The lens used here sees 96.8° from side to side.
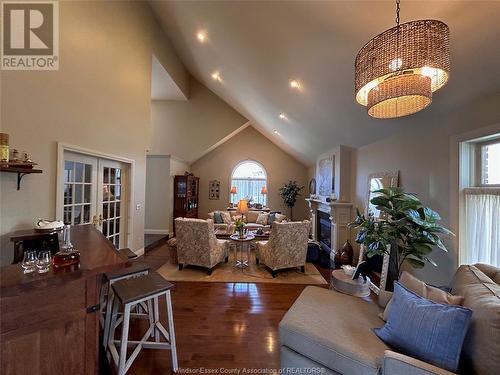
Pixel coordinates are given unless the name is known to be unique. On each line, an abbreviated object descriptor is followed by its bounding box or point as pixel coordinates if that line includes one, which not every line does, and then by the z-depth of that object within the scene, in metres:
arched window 8.53
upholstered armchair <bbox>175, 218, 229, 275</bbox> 3.63
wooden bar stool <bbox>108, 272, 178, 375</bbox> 1.55
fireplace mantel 4.52
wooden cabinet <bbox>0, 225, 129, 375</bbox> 1.00
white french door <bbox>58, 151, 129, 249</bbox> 2.90
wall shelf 1.89
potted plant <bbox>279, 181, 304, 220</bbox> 7.82
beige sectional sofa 1.14
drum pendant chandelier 1.17
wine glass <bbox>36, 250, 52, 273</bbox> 1.12
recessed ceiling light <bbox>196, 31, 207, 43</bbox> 3.84
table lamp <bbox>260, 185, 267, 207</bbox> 8.35
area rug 3.55
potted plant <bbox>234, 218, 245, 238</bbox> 4.20
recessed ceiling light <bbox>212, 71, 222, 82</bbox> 5.22
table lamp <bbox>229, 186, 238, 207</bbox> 8.20
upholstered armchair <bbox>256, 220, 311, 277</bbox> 3.59
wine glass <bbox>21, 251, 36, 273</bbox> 1.12
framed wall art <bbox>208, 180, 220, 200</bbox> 8.43
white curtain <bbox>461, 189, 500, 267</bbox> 1.93
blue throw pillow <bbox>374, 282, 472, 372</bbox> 1.18
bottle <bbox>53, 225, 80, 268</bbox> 1.17
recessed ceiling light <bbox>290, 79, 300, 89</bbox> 3.30
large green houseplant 1.98
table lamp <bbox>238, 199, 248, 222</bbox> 4.64
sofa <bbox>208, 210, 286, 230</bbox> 6.11
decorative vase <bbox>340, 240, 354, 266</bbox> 4.12
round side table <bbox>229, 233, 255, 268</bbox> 4.07
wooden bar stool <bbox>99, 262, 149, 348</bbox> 1.87
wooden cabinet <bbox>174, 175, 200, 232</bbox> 6.96
